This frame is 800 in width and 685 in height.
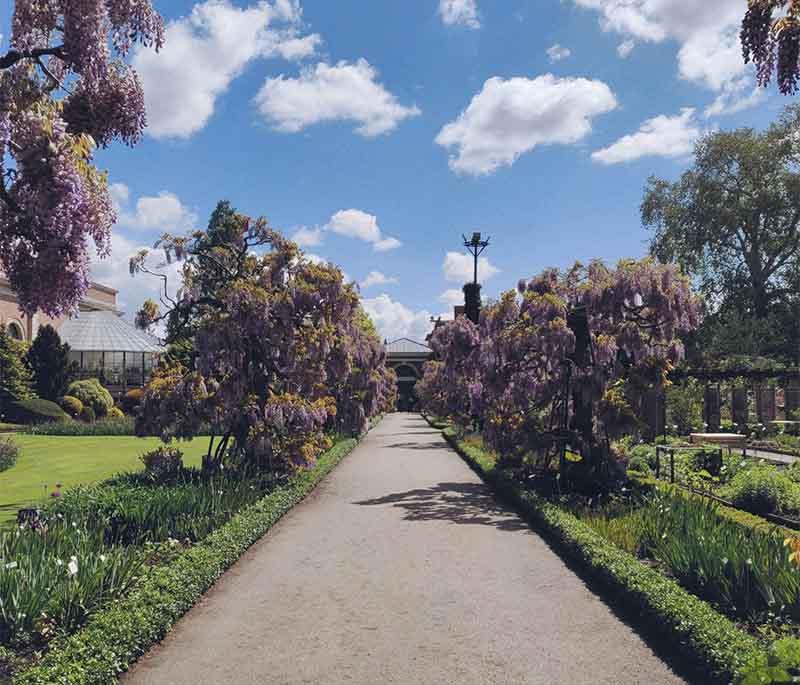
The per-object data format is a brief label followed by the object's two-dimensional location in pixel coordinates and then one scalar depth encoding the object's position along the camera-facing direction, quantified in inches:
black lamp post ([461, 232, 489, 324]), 1425.9
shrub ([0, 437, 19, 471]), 728.3
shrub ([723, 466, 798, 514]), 445.1
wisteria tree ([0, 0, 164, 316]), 189.0
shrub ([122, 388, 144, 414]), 1755.7
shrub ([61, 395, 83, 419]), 1560.0
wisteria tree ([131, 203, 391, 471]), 525.3
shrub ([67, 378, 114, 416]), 1627.7
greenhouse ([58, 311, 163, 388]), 2004.2
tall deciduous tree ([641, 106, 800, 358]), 1710.1
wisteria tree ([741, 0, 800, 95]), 215.6
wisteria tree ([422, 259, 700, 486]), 521.7
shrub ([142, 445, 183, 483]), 507.5
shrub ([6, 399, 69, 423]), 1425.9
